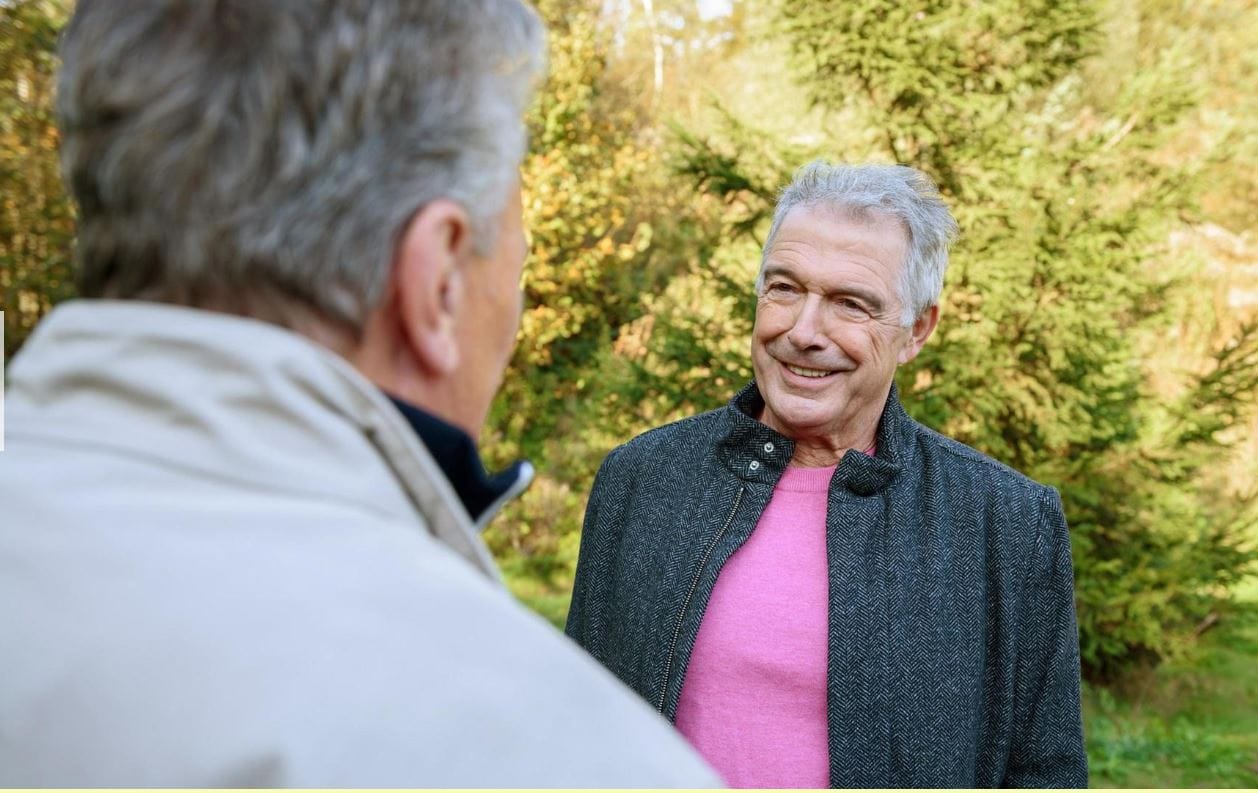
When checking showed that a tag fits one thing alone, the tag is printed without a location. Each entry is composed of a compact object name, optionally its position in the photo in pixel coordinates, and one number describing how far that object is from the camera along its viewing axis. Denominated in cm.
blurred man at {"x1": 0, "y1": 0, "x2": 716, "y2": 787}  66
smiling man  202
